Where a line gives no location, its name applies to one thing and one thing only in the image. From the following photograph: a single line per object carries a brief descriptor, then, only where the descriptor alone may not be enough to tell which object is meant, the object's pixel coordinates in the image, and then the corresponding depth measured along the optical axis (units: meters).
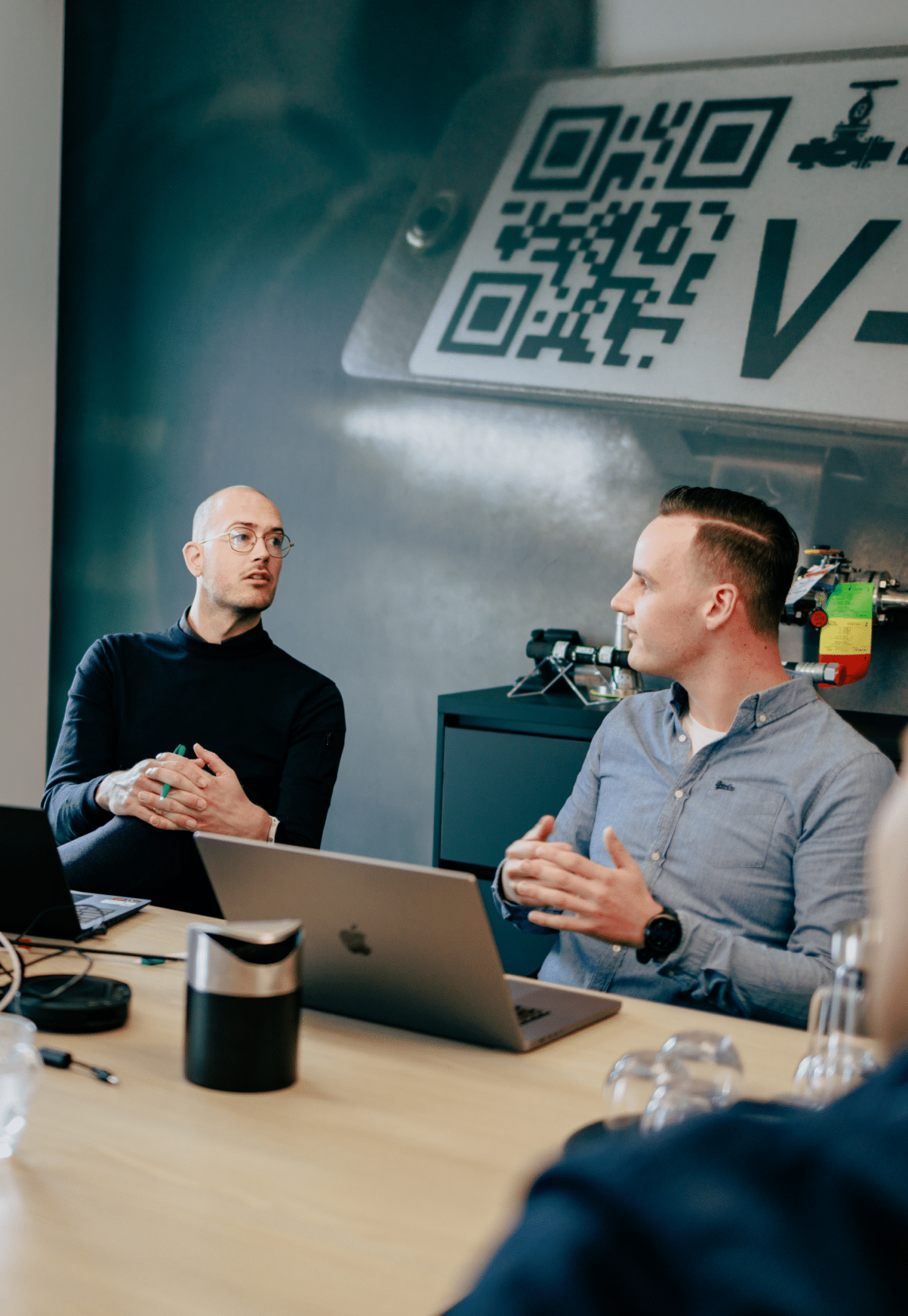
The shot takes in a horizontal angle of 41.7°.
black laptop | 1.51
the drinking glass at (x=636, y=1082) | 0.89
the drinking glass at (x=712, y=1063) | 0.87
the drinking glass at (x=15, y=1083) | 1.02
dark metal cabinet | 2.81
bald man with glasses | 2.23
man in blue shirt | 1.57
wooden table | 0.85
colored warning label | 2.79
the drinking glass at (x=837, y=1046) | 1.01
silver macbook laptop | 1.22
